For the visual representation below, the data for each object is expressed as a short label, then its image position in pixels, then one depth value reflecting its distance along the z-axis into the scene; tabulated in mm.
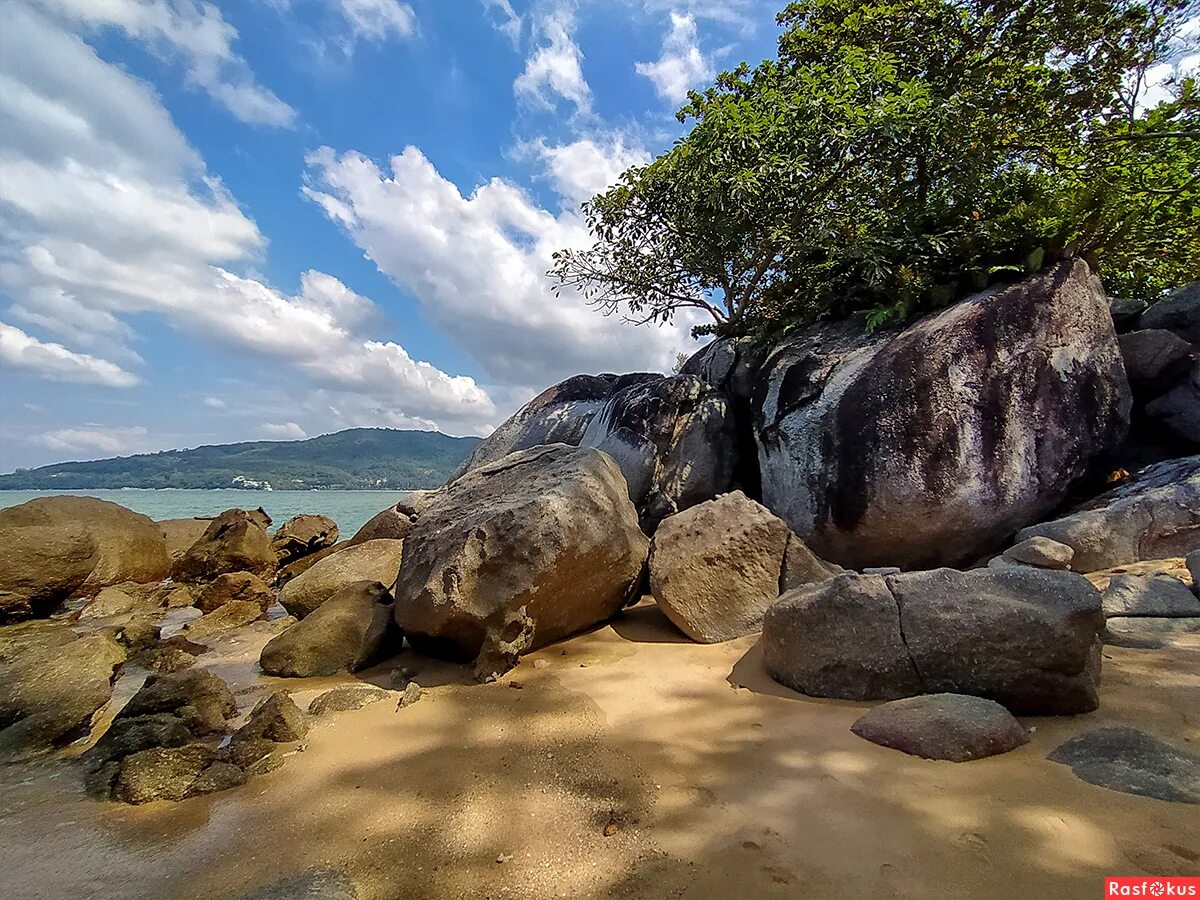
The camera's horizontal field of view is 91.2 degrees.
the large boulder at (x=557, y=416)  11602
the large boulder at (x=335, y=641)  5676
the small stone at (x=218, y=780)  3350
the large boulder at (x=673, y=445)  9377
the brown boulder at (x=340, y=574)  7953
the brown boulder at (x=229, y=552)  11867
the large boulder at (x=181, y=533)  13695
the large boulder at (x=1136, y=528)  5871
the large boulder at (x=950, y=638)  3393
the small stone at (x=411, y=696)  4520
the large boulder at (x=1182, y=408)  7238
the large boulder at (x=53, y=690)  4184
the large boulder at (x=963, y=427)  6770
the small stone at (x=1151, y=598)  4727
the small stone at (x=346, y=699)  4543
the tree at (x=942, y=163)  7848
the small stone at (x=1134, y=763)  2562
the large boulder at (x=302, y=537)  13695
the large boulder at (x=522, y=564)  5074
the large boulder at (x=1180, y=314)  7891
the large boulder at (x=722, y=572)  5480
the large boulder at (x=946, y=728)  3000
